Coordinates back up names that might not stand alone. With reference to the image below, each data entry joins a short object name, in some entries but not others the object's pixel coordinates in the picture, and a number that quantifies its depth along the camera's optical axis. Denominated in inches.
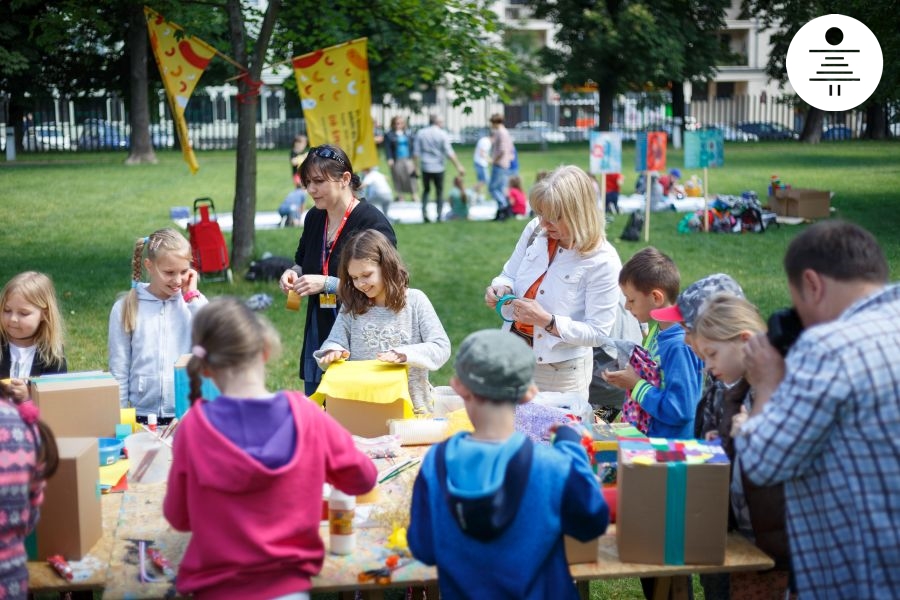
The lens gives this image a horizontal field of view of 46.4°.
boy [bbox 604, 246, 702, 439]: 146.0
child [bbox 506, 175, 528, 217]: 690.8
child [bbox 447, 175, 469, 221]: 693.7
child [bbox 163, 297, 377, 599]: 104.3
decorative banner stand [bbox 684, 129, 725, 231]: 610.2
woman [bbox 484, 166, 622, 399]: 173.5
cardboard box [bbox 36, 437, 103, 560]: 119.0
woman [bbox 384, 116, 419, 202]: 810.2
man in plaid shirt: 94.2
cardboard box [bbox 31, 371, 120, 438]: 147.8
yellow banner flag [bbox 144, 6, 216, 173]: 413.1
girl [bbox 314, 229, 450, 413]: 171.9
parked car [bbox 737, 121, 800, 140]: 1747.0
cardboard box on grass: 641.6
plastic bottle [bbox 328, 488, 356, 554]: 117.6
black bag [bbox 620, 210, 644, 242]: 586.9
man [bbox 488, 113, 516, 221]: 714.8
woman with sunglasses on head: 190.4
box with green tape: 118.0
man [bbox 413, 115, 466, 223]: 692.1
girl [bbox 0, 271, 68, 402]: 173.6
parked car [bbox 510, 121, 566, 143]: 1840.6
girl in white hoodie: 179.3
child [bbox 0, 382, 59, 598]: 104.2
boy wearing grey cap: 102.3
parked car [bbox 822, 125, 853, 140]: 1653.5
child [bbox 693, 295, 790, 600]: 123.8
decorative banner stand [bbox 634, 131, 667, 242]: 574.6
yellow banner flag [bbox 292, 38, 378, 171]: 419.8
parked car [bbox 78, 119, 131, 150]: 1478.8
